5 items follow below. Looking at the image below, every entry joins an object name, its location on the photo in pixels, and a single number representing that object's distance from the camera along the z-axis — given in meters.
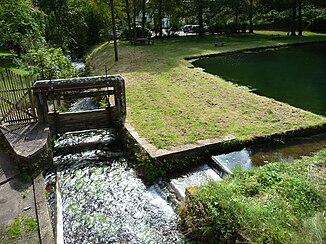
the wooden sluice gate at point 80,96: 8.35
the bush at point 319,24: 32.41
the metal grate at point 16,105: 8.25
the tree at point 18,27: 16.84
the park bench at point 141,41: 25.78
